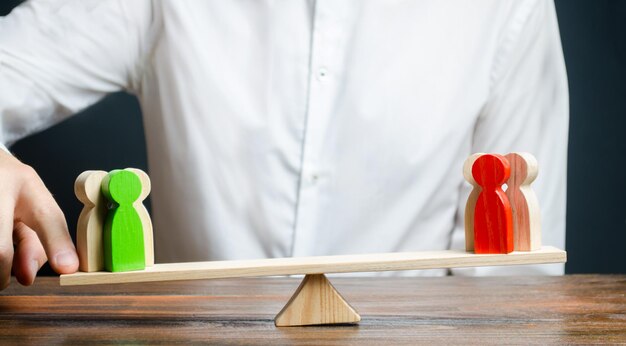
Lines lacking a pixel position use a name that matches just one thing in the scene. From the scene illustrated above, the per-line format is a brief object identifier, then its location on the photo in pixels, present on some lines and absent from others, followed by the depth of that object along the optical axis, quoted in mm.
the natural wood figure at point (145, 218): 765
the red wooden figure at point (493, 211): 787
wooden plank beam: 759
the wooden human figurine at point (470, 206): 802
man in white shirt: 1149
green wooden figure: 755
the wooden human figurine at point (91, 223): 759
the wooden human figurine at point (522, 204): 794
